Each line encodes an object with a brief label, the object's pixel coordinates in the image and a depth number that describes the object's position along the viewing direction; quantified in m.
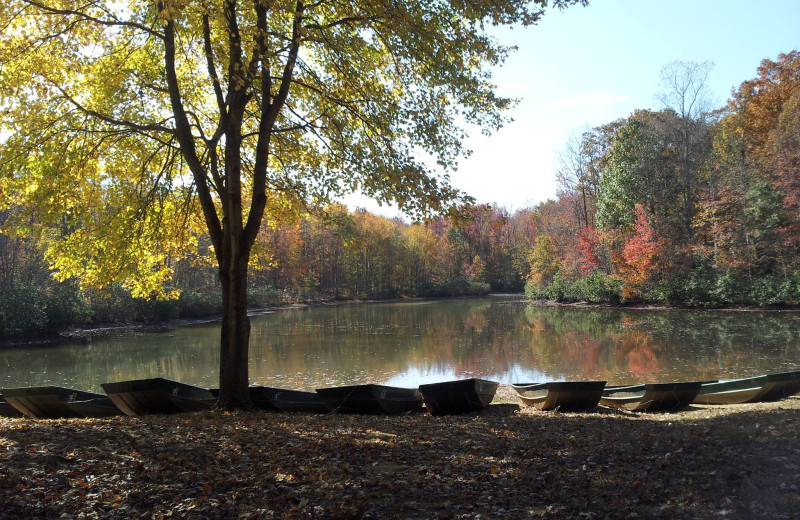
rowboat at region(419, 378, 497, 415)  8.99
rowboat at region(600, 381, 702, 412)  9.49
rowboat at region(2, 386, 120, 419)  8.87
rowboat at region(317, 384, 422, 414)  9.30
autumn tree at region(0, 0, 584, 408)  7.85
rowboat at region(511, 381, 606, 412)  9.30
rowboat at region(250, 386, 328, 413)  9.34
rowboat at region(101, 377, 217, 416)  8.51
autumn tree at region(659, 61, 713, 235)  35.84
